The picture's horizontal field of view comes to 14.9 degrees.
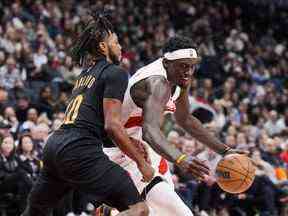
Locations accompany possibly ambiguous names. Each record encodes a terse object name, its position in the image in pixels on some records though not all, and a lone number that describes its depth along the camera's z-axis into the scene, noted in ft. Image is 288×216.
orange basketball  30.47
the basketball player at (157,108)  28.27
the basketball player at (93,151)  26.44
